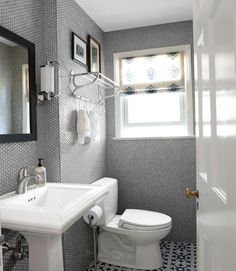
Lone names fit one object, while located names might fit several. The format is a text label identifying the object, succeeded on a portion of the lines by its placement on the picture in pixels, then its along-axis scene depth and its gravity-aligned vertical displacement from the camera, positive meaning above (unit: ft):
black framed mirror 4.72 +1.02
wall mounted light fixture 5.57 +1.28
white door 2.03 +0.05
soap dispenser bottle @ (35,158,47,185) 5.27 -0.72
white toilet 6.66 -2.74
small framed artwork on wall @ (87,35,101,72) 7.73 +2.66
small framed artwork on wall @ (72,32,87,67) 6.72 +2.46
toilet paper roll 6.44 -2.04
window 8.55 +1.49
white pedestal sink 3.37 -1.14
